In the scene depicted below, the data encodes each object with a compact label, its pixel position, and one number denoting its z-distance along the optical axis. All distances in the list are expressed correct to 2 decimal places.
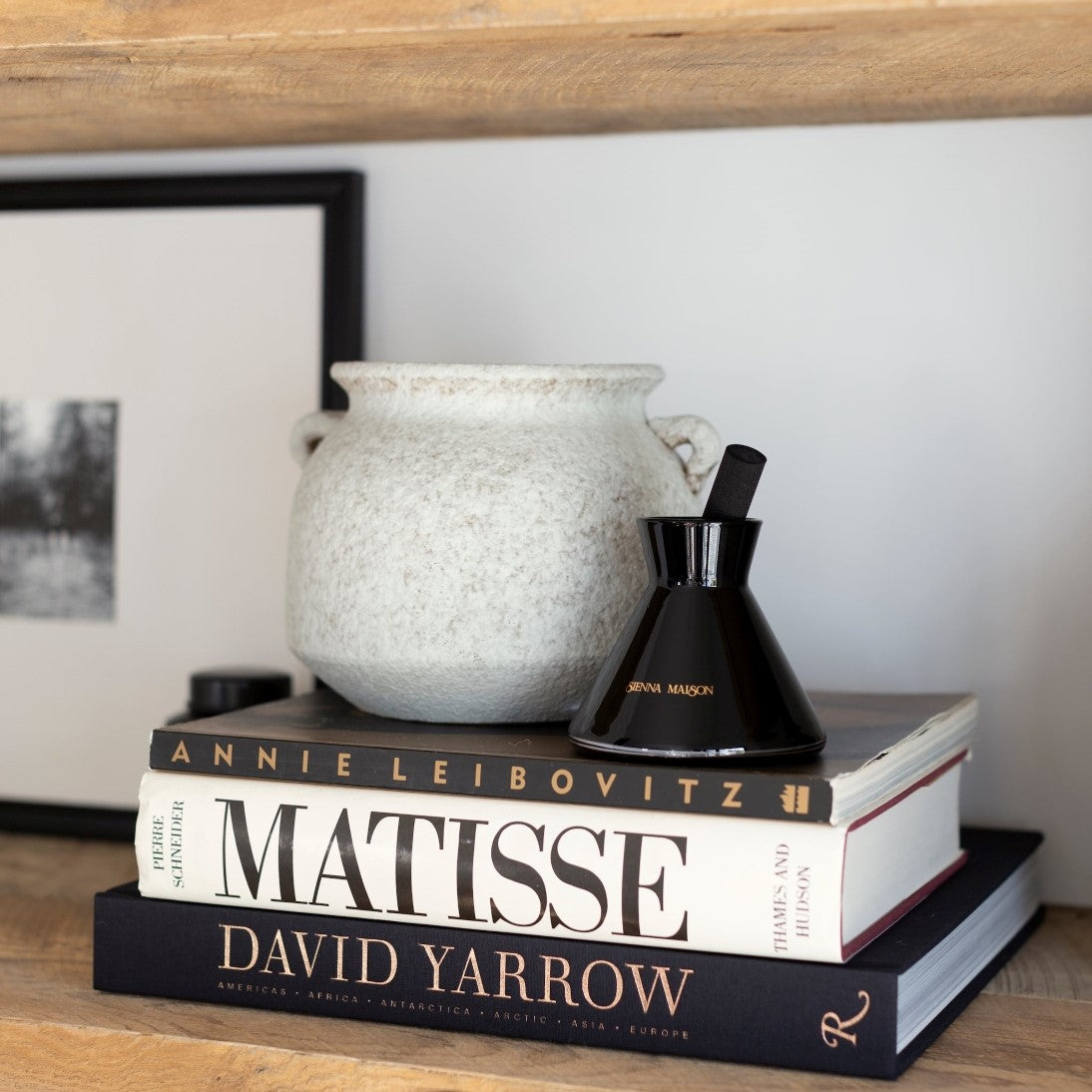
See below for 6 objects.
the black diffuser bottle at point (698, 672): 1.06
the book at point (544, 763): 1.04
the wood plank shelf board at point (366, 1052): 1.03
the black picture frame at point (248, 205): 1.38
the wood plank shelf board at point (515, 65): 1.06
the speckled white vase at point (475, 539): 1.13
